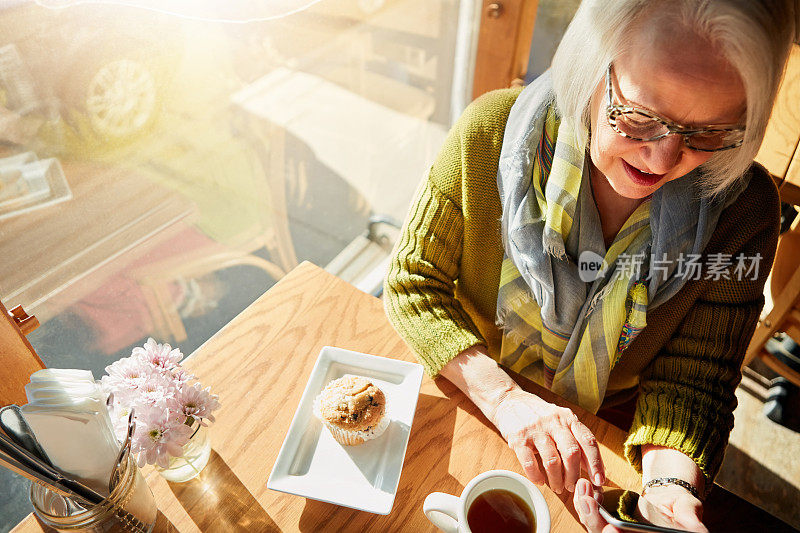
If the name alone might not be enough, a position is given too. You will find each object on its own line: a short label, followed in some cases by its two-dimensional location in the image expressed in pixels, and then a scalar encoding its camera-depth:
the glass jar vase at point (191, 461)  0.90
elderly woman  0.82
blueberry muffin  0.94
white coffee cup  0.79
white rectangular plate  0.91
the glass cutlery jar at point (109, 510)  0.76
